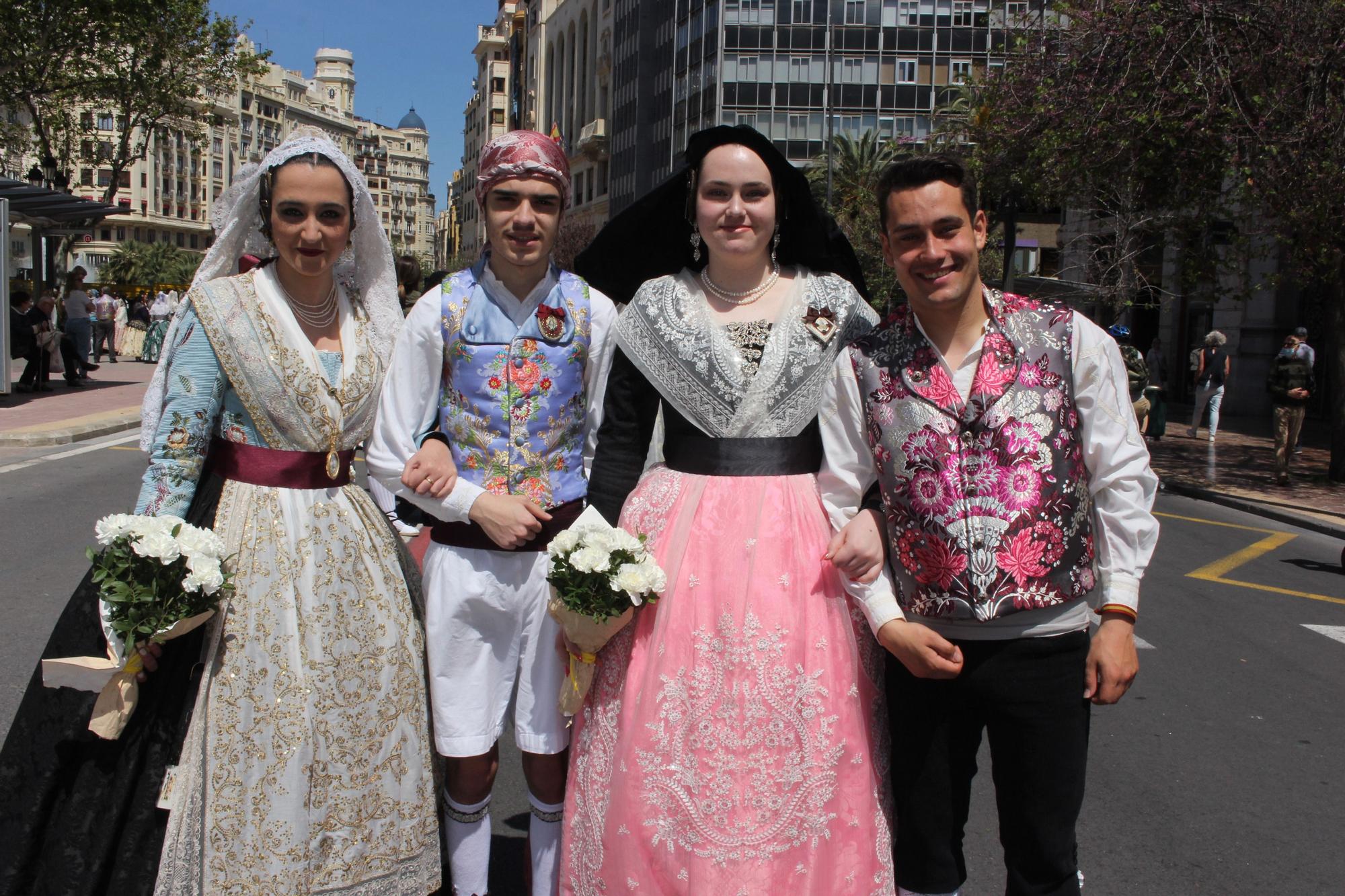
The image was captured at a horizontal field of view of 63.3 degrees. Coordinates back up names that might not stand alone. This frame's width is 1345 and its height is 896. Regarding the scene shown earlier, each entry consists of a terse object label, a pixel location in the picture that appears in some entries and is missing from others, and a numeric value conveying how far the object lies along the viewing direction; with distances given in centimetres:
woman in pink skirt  247
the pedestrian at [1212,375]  1739
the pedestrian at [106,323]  2792
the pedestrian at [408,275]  737
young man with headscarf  288
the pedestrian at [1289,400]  1341
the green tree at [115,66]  2278
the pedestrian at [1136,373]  1299
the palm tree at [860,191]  3616
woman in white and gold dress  262
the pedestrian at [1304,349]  1418
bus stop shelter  1586
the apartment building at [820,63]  5334
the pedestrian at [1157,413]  1802
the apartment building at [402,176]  17288
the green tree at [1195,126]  1188
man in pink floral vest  233
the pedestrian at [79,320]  2070
